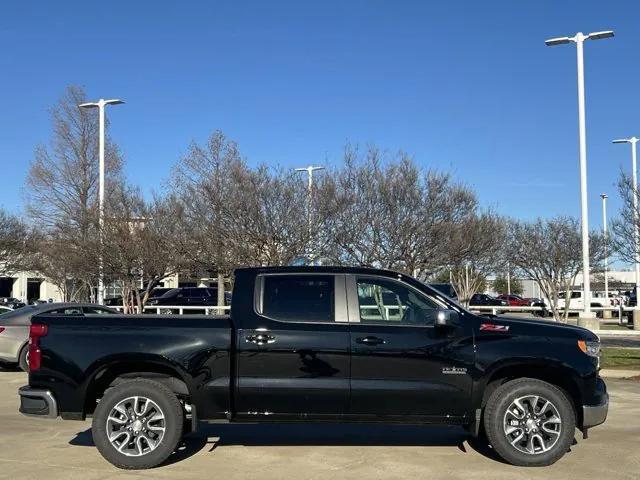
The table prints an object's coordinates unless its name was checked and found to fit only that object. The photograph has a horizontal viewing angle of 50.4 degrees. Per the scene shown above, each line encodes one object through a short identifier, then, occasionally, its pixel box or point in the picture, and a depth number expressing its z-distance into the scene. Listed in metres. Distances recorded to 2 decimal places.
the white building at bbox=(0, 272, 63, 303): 65.81
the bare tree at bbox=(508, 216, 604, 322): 33.41
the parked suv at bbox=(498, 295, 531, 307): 50.07
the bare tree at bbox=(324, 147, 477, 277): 21.66
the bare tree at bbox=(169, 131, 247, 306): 21.81
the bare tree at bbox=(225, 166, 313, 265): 21.30
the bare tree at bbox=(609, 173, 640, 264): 17.09
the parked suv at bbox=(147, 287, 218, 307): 36.21
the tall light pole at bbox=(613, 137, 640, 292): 17.02
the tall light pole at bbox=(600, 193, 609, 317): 34.64
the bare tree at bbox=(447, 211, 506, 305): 23.41
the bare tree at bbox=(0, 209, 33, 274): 38.41
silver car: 13.69
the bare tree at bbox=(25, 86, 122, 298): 38.46
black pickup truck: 6.48
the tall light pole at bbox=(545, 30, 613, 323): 23.20
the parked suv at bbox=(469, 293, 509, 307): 45.22
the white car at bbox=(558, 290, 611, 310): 44.88
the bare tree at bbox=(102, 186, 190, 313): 23.84
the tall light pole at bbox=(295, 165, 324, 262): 21.38
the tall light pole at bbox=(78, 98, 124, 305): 25.06
